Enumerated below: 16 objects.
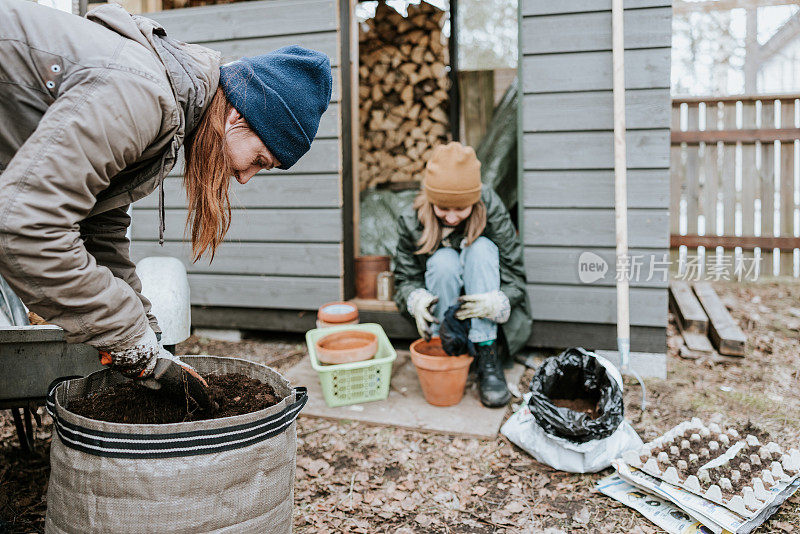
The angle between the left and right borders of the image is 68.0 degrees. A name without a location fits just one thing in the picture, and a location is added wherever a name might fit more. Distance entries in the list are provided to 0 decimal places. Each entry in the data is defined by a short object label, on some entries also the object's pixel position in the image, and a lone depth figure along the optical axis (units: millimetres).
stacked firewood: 4688
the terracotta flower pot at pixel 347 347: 2670
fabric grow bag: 1189
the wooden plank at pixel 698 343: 3520
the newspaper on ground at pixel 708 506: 1762
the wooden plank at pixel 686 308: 3750
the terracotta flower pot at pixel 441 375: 2660
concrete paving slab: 2561
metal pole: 4477
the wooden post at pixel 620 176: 2916
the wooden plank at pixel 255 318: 3676
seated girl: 2748
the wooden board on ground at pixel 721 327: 3488
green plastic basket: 2689
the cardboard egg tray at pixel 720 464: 1814
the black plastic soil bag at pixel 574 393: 2131
